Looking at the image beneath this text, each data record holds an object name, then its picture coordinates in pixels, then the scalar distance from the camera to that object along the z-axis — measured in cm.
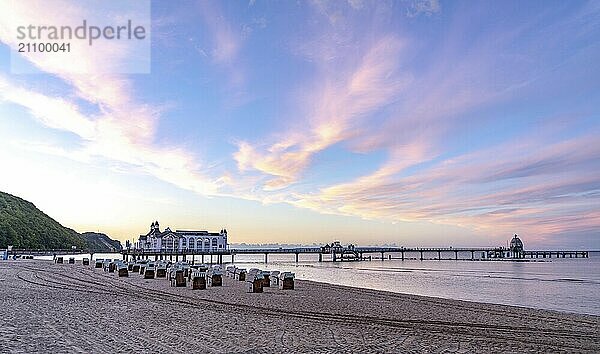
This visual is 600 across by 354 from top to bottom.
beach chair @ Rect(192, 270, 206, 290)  2303
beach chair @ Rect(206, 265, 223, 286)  2496
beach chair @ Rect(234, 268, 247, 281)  3005
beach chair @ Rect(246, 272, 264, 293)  2228
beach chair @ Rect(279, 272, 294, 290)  2448
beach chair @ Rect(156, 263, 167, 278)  3133
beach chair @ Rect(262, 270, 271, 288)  2496
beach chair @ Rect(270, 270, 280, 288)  2631
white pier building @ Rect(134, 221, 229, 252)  11862
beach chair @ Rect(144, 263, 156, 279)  2991
